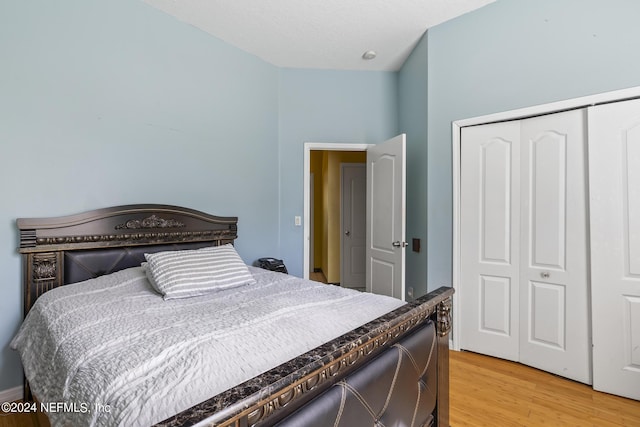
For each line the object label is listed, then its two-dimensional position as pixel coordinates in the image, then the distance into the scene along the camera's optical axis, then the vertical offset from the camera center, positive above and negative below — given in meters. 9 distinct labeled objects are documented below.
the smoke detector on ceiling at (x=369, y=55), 3.11 +1.74
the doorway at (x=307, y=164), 3.48 +0.62
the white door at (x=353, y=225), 5.01 -0.14
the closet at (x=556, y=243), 1.98 -0.19
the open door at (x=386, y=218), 2.82 -0.01
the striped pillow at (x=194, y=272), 1.61 -0.33
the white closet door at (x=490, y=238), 2.45 -0.18
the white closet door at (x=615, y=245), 1.95 -0.18
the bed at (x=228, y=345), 0.71 -0.43
